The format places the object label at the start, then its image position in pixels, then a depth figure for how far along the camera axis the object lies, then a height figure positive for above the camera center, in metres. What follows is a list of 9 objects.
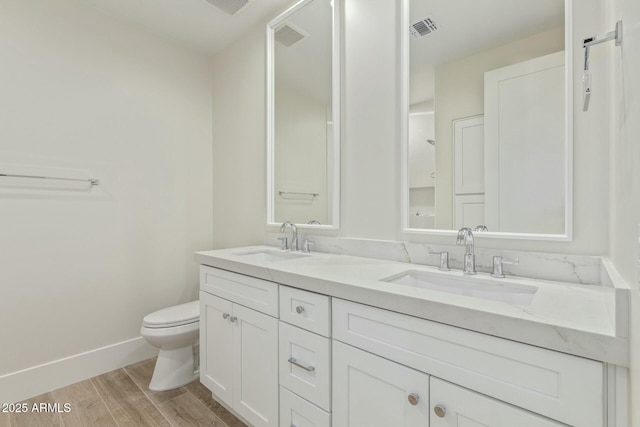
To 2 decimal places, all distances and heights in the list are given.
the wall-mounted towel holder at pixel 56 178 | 1.77 +0.22
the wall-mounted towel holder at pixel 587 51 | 0.78 +0.43
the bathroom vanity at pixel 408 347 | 0.64 -0.39
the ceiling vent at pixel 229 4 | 1.98 +1.40
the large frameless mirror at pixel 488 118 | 1.10 +0.39
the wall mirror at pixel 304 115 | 1.79 +0.64
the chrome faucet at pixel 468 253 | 1.18 -0.16
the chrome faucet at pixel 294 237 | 1.92 -0.16
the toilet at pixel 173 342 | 1.83 -0.82
